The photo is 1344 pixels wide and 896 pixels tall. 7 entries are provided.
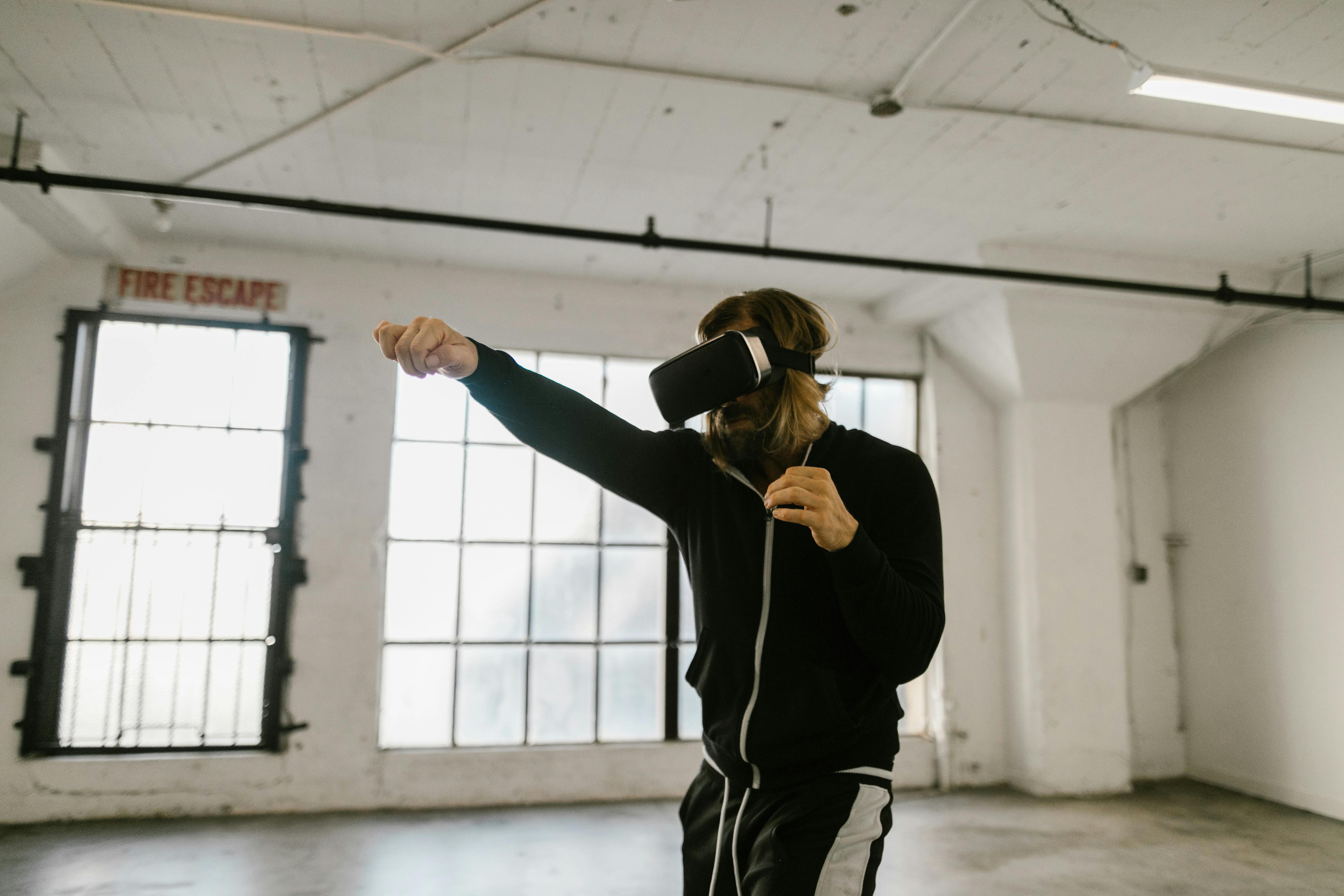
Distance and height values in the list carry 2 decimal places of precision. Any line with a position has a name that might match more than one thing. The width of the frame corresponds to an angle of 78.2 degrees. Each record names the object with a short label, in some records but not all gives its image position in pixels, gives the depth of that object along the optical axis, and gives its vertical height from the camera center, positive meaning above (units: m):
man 1.21 -0.04
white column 4.90 -0.24
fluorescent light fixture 2.47 +1.45
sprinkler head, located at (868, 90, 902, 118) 2.96 +1.64
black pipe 3.22 +1.41
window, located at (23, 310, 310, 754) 4.14 +0.05
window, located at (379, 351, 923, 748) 4.60 -0.22
